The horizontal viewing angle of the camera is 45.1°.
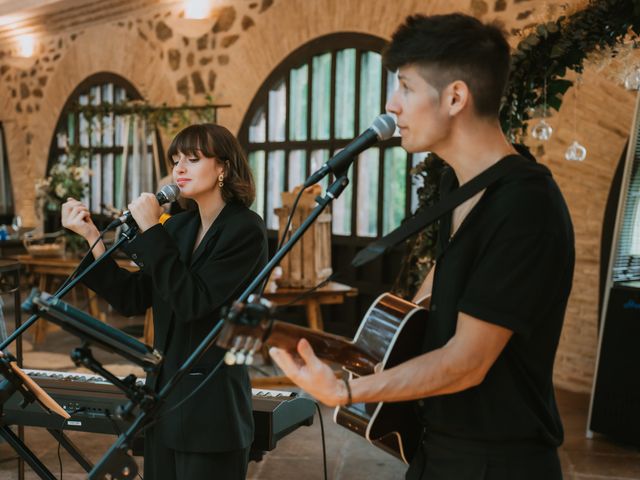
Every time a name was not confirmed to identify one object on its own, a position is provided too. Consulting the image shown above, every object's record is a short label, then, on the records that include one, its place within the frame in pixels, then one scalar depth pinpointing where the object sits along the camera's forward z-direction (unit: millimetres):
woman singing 2006
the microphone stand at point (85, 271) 1924
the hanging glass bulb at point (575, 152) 3902
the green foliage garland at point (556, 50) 3406
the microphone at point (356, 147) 1549
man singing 1286
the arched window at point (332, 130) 6594
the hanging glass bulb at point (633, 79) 3664
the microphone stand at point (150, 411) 1457
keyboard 2715
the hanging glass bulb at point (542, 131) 3764
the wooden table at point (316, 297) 4996
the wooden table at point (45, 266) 6531
